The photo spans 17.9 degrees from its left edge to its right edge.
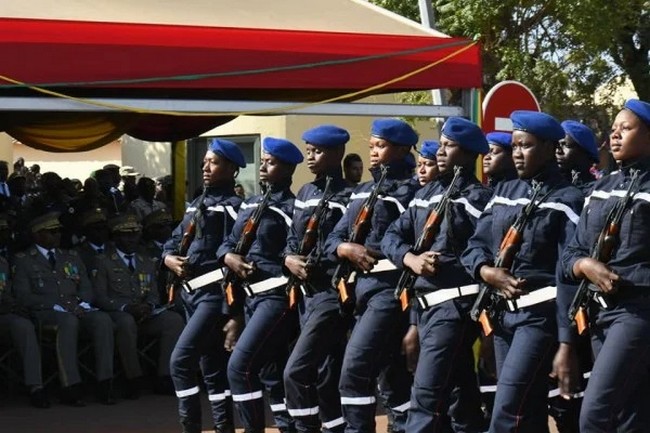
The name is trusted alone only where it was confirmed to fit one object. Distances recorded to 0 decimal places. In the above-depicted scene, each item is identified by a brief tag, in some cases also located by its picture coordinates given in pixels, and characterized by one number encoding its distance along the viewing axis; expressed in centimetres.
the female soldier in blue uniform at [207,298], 1386
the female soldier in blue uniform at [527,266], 1026
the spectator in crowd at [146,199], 2149
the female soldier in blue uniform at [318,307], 1288
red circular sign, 1541
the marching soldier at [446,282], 1117
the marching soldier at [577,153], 1243
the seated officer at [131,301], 1796
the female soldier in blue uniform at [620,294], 954
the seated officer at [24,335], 1690
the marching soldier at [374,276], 1228
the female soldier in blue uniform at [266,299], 1332
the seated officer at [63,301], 1726
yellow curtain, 1927
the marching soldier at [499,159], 1226
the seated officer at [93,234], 1859
